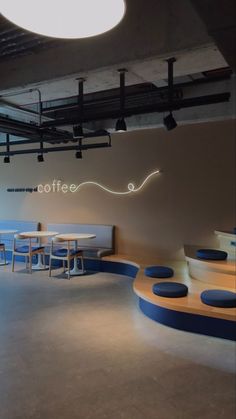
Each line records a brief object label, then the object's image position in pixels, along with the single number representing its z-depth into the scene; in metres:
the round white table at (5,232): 8.19
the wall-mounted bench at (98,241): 7.74
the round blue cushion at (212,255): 5.30
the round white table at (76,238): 6.98
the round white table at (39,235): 7.37
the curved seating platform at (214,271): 4.79
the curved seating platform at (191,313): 3.85
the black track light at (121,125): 4.45
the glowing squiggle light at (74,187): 7.52
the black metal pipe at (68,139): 6.55
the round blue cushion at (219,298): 3.93
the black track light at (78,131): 4.89
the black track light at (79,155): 7.12
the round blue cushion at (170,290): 4.37
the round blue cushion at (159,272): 5.46
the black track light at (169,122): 4.32
